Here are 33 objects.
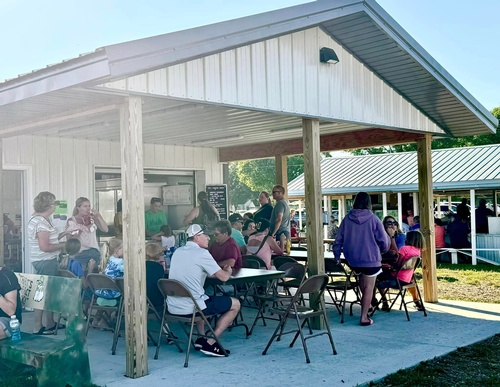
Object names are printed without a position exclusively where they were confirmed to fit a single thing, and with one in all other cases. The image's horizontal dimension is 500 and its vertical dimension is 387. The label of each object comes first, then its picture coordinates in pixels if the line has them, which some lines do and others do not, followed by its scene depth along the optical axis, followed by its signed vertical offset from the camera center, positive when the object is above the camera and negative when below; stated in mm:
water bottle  5105 -935
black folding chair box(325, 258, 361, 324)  7918 -1016
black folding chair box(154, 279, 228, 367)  5770 -979
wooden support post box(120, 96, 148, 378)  5359 -201
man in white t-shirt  5973 -651
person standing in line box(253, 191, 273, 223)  10461 -67
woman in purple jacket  7504 -473
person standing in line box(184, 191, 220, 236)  10375 -88
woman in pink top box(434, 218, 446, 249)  16142 -842
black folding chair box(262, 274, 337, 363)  5961 -1057
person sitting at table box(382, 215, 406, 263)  8242 -496
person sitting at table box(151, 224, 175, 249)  9266 -398
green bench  4742 -1053
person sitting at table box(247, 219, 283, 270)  8617 -561
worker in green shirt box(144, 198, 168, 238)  10547 -114
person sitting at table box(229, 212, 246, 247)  9199 -298
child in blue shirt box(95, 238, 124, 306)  6648 -612
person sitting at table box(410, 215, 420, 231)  14305 -489
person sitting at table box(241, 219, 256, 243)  10336 -329
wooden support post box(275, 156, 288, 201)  12320 +762
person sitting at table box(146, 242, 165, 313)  6367 -661
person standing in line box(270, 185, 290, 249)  9655 -165
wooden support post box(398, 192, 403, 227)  18750 -87
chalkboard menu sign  12470 +278
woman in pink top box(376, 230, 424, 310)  8102 -724
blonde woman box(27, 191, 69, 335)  7000 -353
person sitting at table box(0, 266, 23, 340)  4992 -668
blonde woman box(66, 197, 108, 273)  7910 -198
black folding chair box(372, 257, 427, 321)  7973 -1065
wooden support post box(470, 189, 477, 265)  15273 -777
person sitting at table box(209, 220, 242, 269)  6973 -422
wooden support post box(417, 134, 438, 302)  9219 -212
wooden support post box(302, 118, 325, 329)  7250 +90
